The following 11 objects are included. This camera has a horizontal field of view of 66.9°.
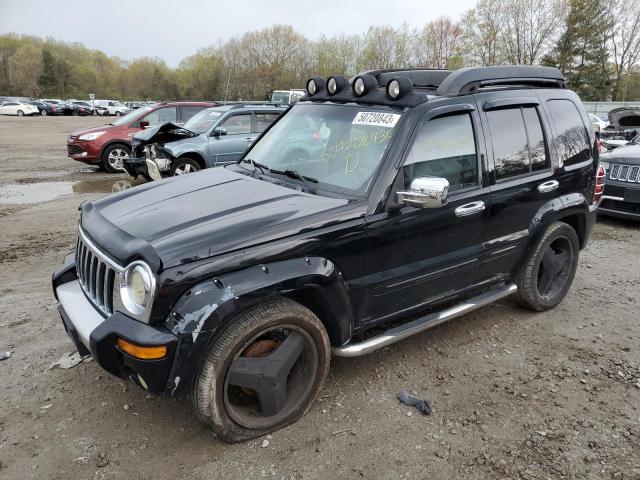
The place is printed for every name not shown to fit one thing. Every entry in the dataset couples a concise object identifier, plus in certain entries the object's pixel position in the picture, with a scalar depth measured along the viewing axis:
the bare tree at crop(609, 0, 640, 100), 45.62
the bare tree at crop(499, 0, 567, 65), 46.16
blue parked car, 9.39
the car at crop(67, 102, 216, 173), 11.84
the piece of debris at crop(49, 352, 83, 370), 3.42
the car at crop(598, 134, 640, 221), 7.19
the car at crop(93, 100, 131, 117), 51.38
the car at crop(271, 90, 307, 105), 21.97
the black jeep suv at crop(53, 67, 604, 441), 2.40
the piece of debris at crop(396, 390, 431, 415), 3.01
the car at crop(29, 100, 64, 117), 46.34
